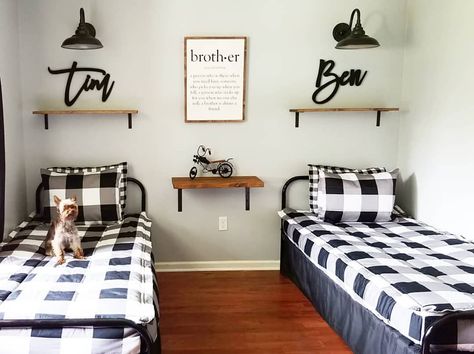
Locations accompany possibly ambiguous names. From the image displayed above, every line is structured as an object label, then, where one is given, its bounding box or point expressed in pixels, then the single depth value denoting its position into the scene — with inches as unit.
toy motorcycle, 136.0
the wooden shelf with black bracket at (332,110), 134.8
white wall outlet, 141.3
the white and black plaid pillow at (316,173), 134.8
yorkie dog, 94.0
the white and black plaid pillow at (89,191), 124.0
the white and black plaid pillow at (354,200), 126.7
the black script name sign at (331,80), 137.6
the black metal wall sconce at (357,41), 117.2
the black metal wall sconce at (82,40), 114.4
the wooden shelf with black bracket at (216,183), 127.5
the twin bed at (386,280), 70.7
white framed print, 132.7
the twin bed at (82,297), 64.9
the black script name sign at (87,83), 129.9
